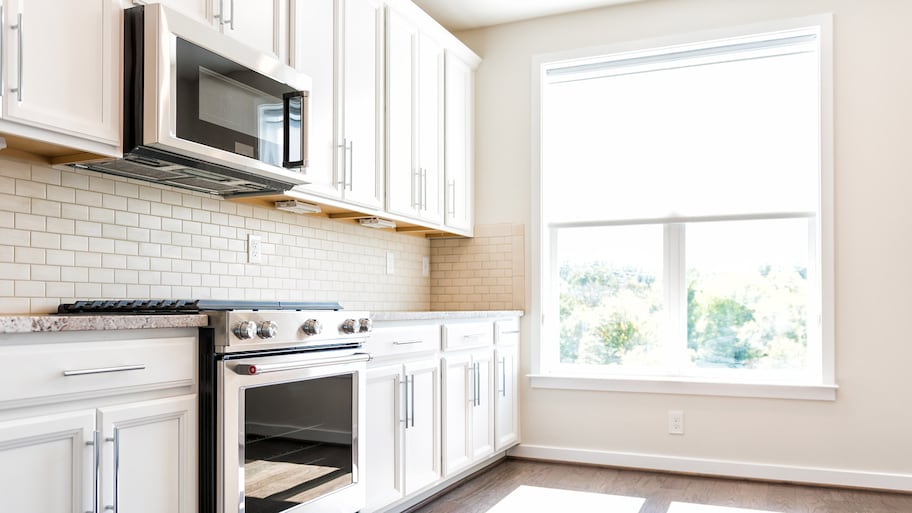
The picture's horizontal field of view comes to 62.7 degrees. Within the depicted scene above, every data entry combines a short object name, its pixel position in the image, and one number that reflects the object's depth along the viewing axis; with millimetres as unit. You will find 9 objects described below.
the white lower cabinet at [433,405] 2879
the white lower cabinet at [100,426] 1513
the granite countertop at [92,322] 1475
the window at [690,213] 3926
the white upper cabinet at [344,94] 2916
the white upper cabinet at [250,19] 2344
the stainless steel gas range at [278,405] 1976
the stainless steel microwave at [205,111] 2090
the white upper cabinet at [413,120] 3576
